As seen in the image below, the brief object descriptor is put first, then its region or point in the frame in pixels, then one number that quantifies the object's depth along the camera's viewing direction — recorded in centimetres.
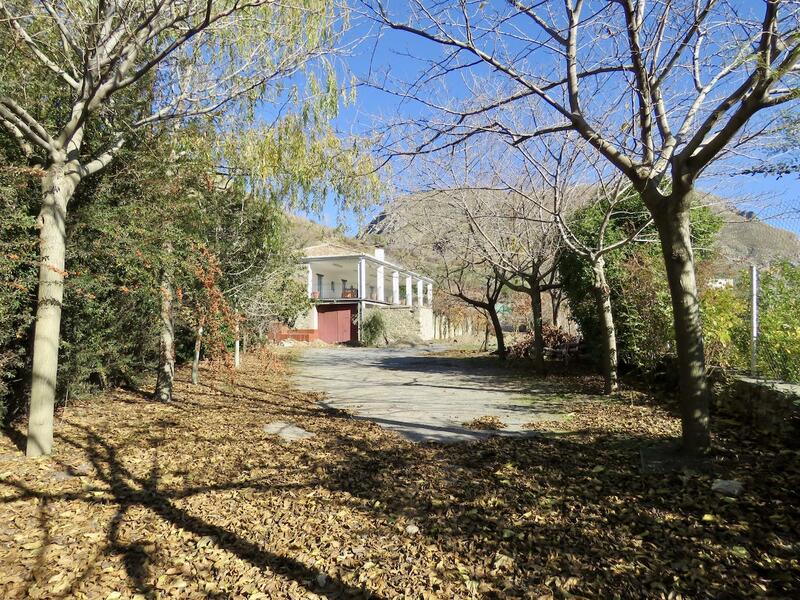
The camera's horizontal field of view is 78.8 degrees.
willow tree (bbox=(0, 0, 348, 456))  466
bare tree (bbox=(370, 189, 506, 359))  1074
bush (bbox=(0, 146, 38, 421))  457
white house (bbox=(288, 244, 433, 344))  2925
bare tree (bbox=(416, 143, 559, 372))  1006
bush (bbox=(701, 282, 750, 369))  645
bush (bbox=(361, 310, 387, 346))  2764
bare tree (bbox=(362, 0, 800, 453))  377
